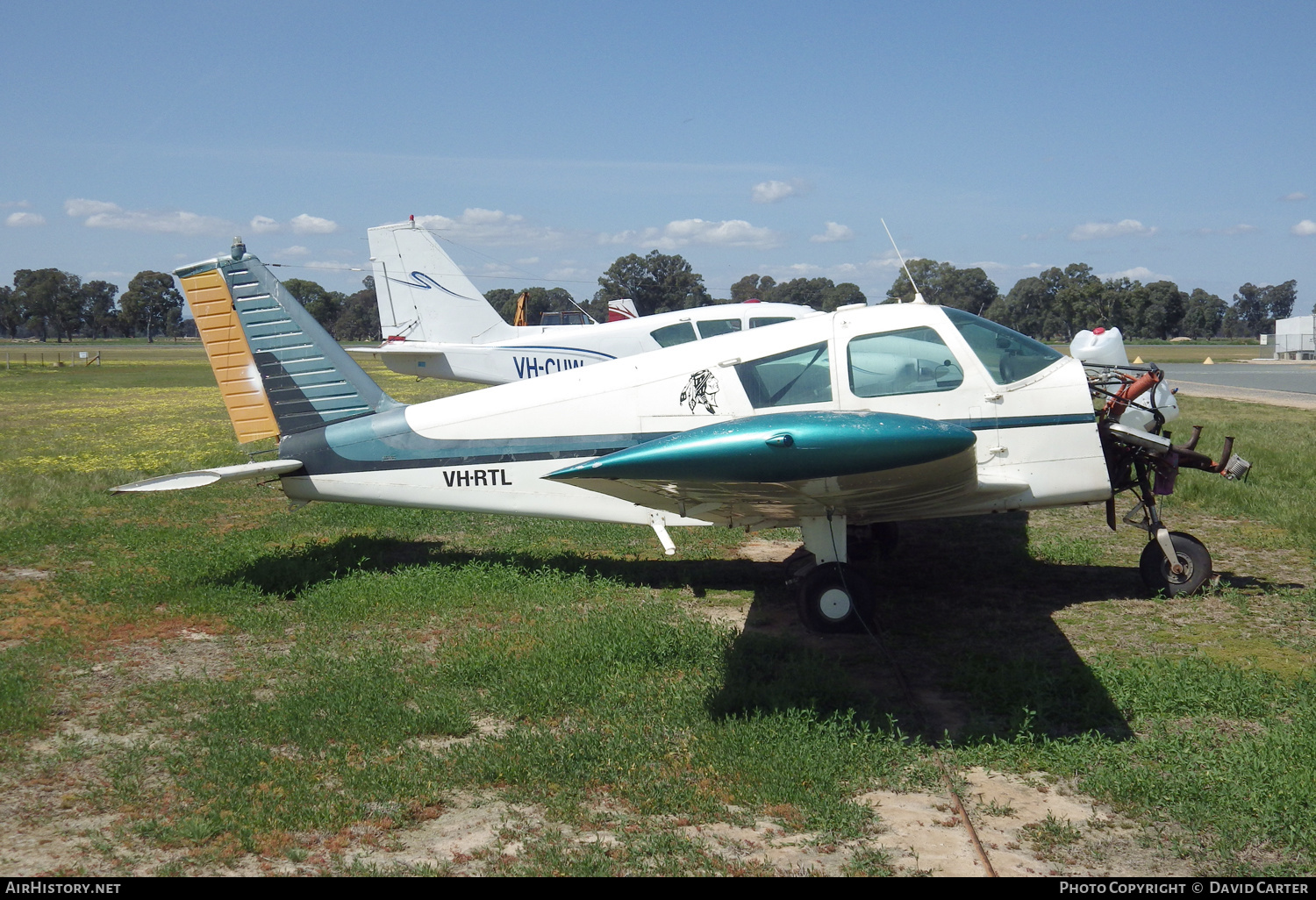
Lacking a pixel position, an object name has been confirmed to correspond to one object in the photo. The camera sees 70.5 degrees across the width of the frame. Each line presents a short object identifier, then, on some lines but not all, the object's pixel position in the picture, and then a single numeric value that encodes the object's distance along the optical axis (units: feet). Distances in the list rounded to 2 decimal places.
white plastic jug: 27.66
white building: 194.05
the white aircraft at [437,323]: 63.16
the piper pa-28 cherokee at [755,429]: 17.34
